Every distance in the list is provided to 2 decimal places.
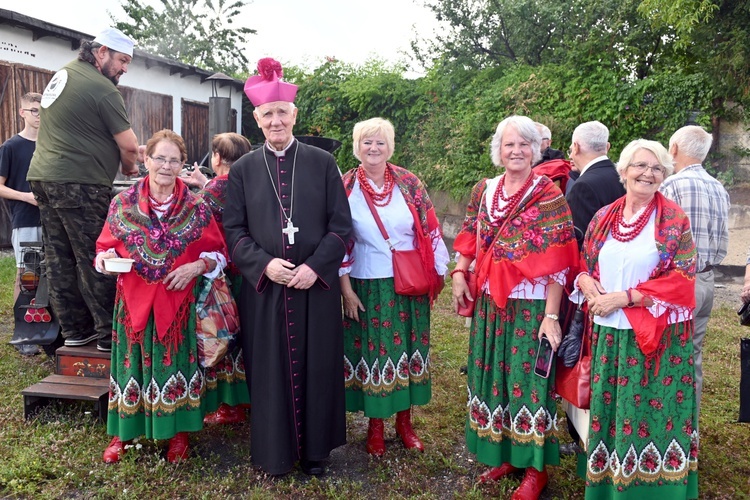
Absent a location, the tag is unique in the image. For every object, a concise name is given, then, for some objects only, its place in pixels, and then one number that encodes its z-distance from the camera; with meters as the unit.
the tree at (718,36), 7.98
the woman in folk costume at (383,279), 3.54
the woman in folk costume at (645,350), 2.69
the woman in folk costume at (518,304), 2.98
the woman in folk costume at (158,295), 3.31
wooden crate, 4.06
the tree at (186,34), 26.62
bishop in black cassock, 3.30
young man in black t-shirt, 5.10
